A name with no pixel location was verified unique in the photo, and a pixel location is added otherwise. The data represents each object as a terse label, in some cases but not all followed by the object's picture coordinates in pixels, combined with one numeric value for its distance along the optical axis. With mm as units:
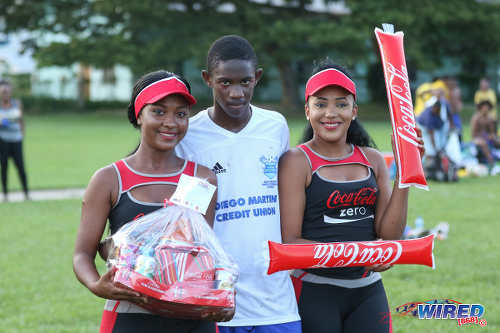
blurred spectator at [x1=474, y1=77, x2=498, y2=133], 16203
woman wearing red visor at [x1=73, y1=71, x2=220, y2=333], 2752
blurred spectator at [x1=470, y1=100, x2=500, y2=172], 15031
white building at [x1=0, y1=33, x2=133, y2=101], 45812
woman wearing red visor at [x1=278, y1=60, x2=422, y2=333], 3121
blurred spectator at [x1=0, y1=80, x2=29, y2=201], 11680
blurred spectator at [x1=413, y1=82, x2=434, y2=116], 14352
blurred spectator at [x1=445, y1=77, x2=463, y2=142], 15758
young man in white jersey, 3119
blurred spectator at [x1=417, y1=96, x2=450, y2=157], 13031
